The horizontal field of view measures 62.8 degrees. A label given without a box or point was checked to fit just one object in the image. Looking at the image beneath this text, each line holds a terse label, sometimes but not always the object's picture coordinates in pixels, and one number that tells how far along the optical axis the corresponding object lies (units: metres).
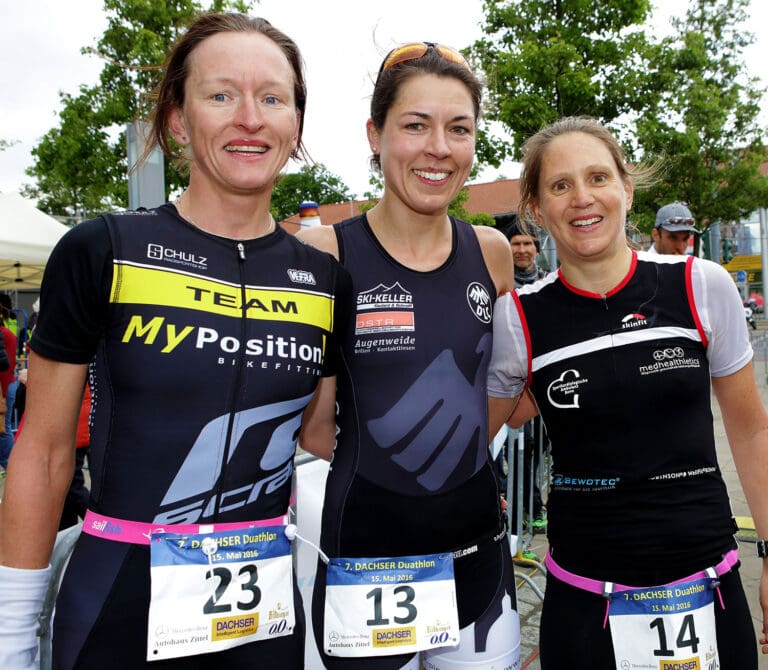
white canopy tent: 7.65
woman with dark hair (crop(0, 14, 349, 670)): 1.38
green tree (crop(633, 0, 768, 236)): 15.70
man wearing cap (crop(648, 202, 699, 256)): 6.15
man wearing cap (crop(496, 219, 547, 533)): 4.74
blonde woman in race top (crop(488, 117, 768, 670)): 1.69
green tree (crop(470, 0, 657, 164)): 12.13
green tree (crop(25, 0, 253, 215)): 12.71
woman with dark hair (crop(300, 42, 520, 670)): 1.79
